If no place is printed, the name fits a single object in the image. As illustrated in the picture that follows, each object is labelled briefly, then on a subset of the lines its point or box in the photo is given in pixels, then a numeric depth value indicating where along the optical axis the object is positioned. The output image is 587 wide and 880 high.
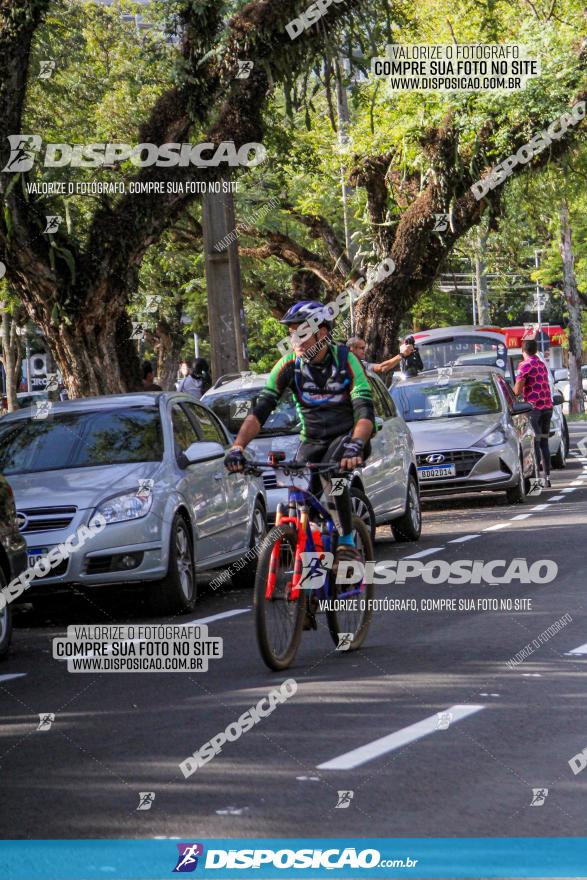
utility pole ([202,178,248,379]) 21.55
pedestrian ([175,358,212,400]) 22.81
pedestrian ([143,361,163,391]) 20.30
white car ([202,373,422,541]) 15.62
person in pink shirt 21.39
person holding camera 19.98
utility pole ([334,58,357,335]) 31.54
